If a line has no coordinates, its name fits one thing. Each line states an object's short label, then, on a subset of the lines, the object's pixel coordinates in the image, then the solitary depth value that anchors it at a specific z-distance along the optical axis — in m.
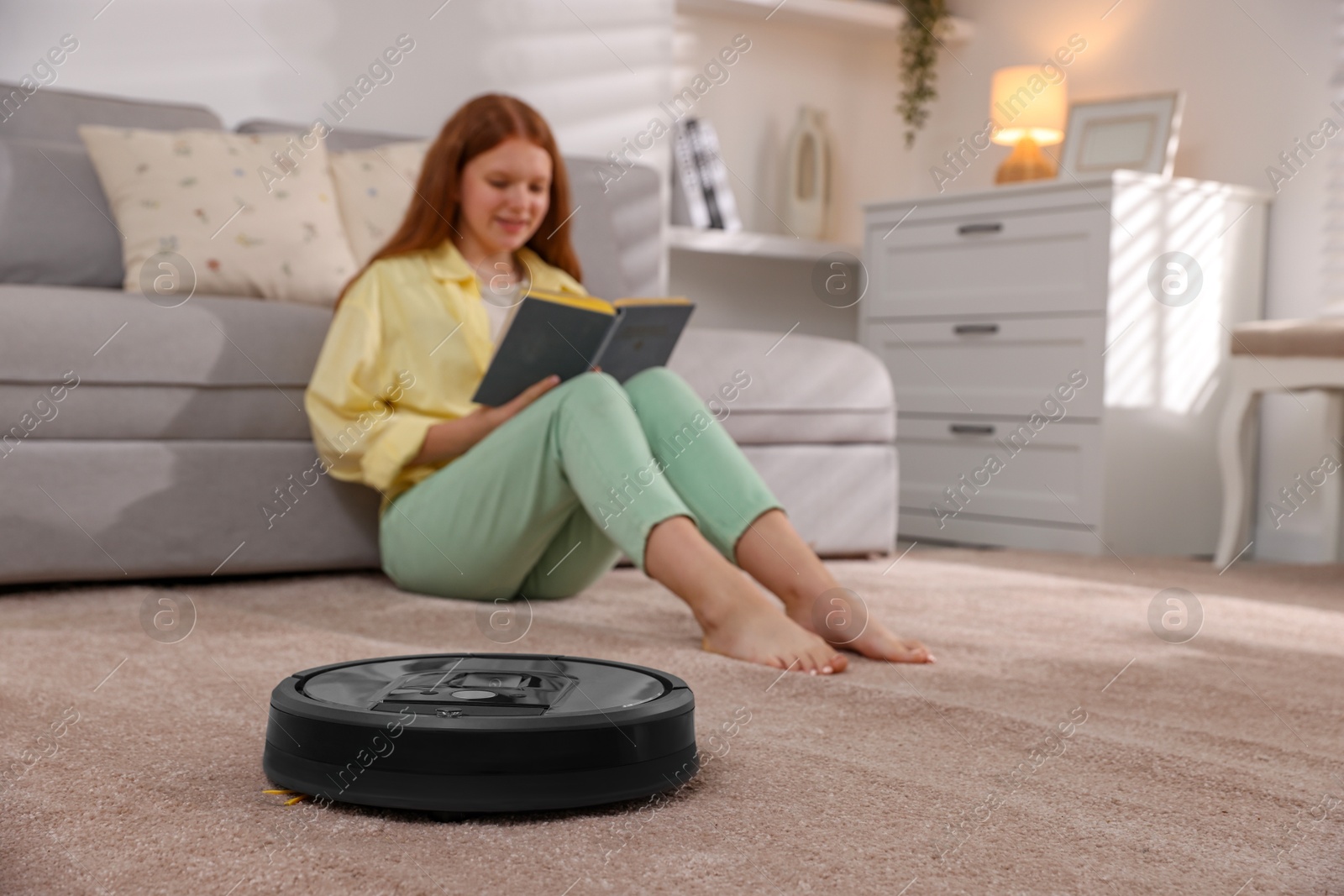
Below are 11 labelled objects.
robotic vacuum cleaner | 0.79
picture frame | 3.00
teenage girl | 1.38
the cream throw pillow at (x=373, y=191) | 2.40
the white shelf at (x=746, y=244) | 3.35
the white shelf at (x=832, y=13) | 3.50
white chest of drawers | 2.71
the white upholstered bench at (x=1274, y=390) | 2.40
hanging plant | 3.67
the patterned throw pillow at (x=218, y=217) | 2.12
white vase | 3.67
